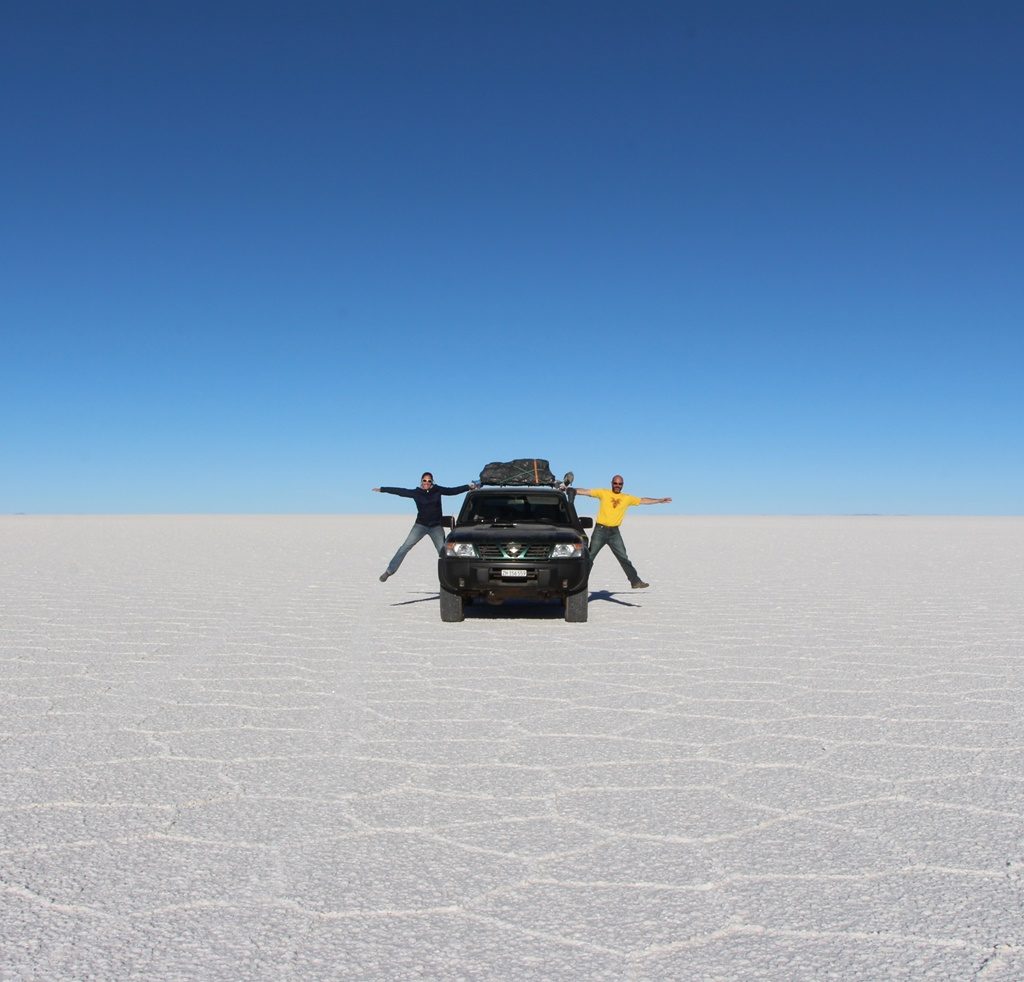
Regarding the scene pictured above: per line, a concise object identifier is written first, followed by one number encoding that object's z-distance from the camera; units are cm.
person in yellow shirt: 1266
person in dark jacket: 1266
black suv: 1019
